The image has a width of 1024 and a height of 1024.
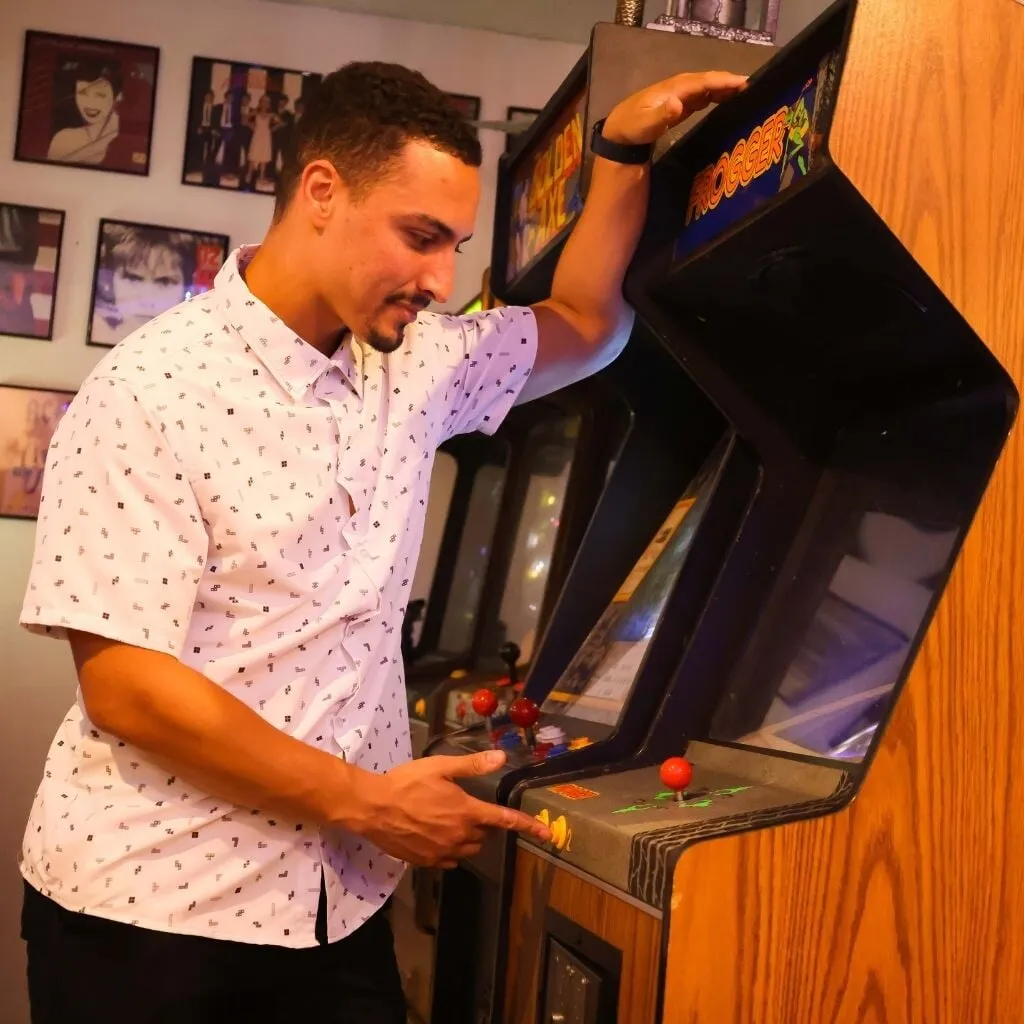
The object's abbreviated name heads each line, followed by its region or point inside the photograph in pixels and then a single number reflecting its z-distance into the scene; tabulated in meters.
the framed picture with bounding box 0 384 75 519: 3.19
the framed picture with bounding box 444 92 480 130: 3.38
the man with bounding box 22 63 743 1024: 1.21
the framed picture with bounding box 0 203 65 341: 3.23
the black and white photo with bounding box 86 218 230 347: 3.27
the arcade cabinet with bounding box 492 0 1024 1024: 1.05
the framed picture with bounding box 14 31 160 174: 3.27
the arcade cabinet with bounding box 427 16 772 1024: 1.48
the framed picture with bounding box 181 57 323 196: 3.32
